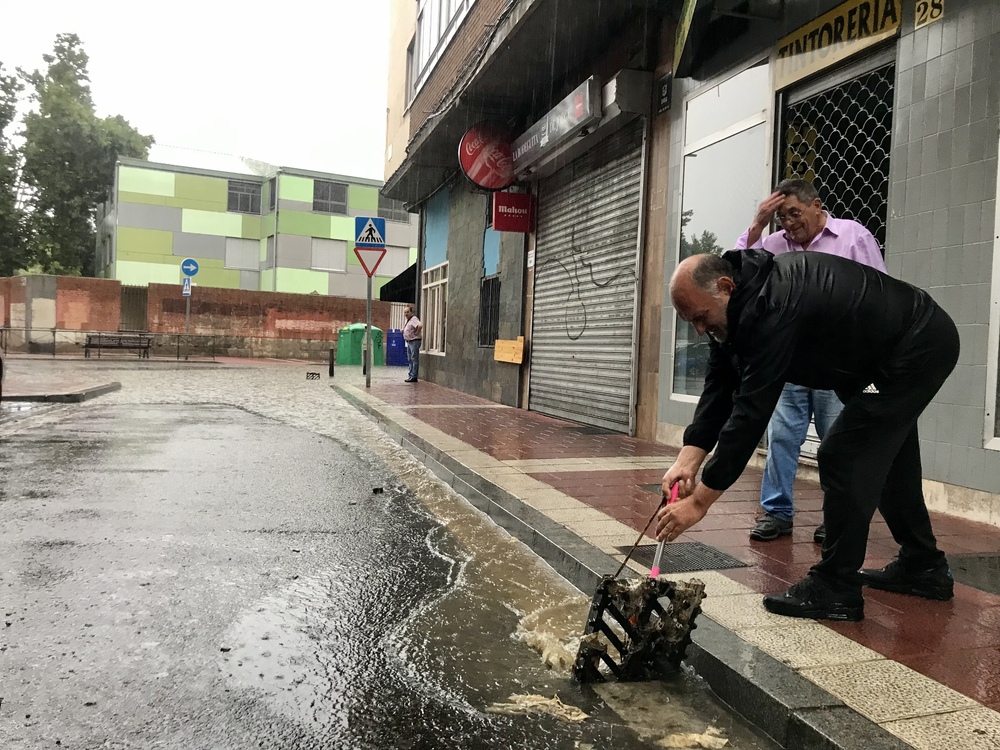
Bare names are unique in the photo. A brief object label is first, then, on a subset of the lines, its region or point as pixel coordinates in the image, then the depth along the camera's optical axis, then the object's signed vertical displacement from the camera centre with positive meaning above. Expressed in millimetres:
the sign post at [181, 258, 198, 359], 27078 +2140
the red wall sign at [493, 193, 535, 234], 12216 +2094
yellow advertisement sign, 5723 +2503
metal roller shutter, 9430 +843
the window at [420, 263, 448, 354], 18453 +927
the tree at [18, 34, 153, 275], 50156 +10577
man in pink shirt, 4344 +533
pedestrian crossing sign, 14969 +2083
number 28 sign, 5203 +2330
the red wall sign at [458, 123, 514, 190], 12867 +3021
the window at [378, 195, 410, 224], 49125 +8159
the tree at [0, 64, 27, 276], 40219 +6922
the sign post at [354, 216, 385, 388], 14945 +1882
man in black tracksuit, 2818 -67
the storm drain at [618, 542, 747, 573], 3949 -1063
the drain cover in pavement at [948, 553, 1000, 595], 3645 -1009
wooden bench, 26250 -306
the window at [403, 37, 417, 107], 20141 +7086
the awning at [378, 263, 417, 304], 24391 +1707
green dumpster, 27422 -46
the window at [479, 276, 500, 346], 14391 +664
